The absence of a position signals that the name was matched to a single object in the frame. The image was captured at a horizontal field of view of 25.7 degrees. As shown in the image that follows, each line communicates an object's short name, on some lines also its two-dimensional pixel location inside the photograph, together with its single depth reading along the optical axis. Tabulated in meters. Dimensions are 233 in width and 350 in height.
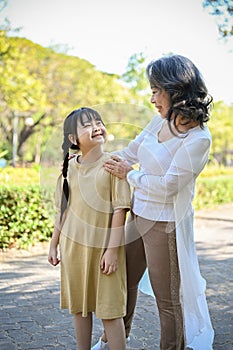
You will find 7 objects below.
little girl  2.38
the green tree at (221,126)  18.86
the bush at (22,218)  5.98
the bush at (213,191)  10.63
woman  2.26
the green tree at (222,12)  5.20
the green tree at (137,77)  13.93
